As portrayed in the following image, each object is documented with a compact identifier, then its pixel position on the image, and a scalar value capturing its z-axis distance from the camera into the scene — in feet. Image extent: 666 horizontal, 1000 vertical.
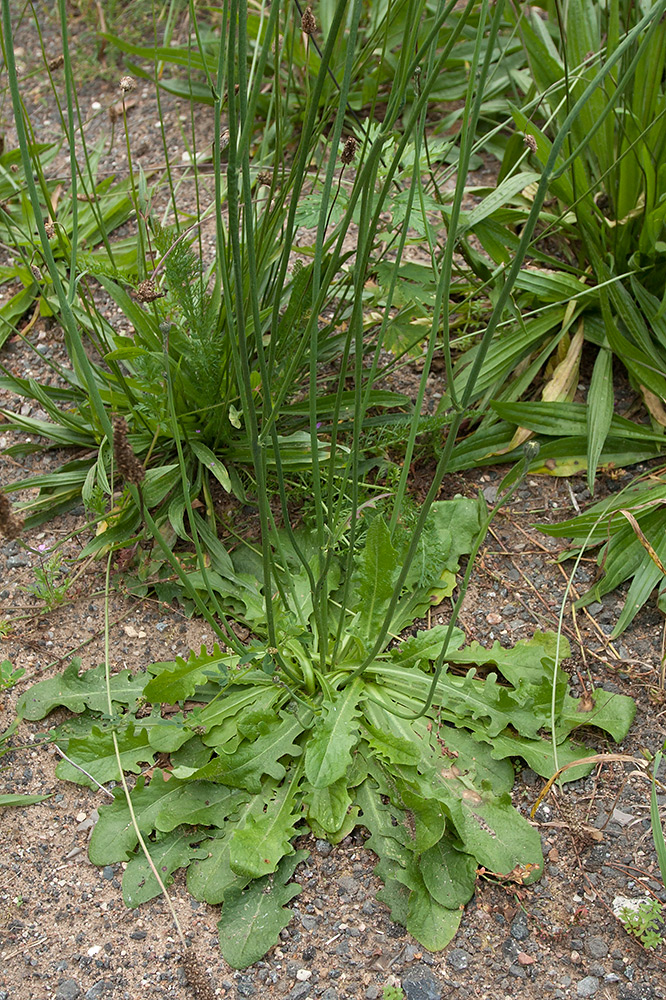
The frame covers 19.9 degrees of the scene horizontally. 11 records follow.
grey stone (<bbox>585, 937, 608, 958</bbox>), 3.50
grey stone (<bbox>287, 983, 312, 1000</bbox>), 3.47
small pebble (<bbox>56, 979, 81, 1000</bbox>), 3.47
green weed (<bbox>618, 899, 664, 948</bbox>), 3.49
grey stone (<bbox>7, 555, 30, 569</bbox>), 4.14
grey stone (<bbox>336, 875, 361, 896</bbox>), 3.62
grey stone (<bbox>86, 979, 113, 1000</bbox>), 3.47
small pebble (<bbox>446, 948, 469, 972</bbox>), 3.50
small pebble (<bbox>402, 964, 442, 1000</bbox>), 3.47
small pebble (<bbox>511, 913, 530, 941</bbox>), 3.53
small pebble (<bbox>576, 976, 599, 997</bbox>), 3.45
